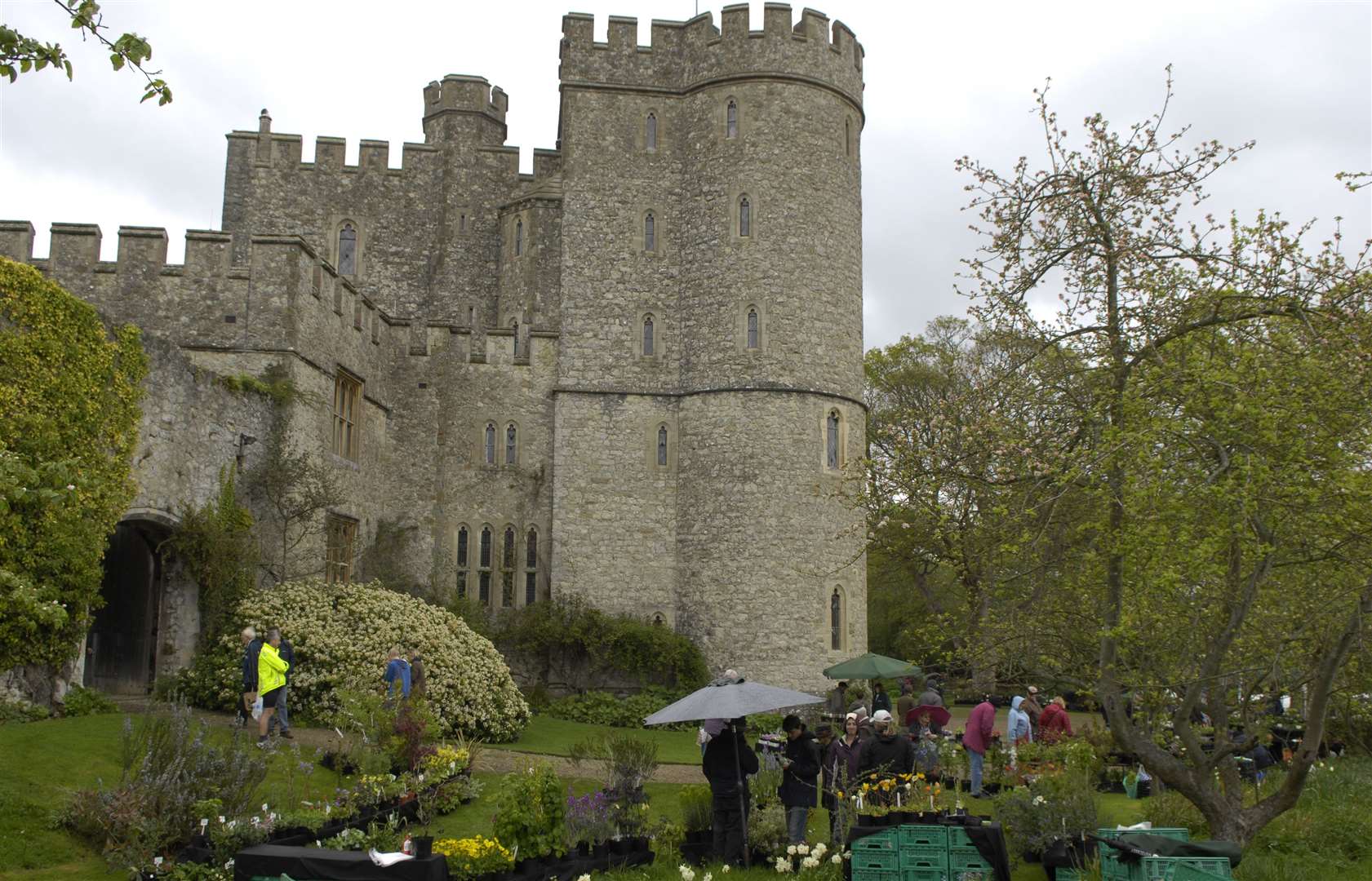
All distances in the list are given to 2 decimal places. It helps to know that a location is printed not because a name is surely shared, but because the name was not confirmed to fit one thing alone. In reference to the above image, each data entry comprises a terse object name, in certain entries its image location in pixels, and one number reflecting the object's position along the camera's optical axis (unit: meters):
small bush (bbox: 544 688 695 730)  20.58
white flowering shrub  15.36
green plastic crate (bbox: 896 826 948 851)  8.60
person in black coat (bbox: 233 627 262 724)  13.62
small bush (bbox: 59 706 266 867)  8.66
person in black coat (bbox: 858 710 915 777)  10.70
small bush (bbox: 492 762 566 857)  8.45
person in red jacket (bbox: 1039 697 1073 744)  15.10
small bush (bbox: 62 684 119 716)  13.06
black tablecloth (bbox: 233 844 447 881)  7.00
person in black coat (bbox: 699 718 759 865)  9.61
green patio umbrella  19.22
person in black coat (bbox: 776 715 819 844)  10.00
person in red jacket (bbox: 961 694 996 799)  13.27
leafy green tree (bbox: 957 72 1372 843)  8.11
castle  22.03
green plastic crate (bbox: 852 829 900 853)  8.62
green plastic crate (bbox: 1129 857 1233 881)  6.98
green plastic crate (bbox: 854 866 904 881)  8.58
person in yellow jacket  13.43
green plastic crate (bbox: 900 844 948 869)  8.57
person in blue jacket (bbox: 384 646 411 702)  13.91
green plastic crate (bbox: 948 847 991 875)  8.56
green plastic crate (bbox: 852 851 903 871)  8.61
